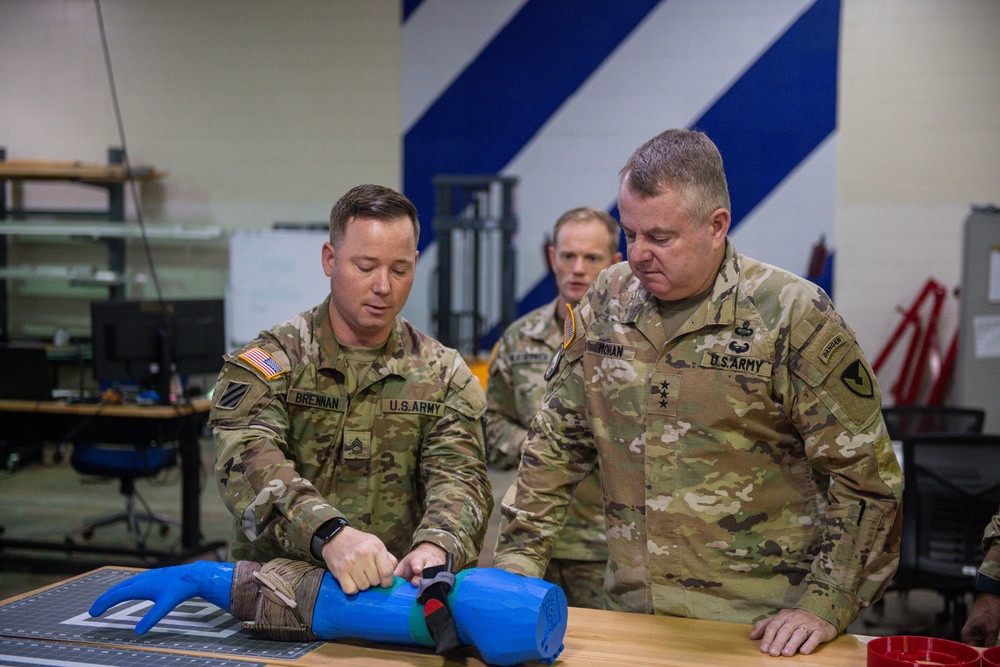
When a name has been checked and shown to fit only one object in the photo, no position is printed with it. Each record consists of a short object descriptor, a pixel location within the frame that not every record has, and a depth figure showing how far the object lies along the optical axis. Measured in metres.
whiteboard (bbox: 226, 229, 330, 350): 6.98
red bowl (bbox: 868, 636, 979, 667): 1.18
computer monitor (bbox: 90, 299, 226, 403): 4.48
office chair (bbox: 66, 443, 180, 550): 4.75
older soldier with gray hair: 1.43
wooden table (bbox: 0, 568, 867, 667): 1.32
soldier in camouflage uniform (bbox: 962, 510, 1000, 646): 1.48
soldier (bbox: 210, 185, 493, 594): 1.60
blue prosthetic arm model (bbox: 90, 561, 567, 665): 1.27
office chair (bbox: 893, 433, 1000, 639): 2.98
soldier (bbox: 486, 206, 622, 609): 2.59
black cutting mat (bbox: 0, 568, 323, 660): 1.38
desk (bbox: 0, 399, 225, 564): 4.45
